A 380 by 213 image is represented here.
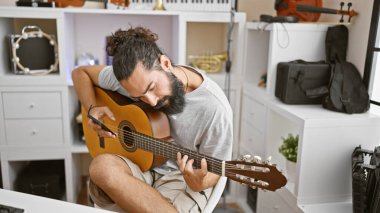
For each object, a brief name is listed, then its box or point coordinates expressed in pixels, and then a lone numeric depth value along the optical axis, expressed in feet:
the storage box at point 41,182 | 8.10
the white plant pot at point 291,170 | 6.60
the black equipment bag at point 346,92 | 6.04
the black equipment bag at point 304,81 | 6.43
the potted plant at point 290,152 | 6.64
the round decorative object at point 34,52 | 7.56
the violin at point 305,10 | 6.62
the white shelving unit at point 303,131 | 5.82
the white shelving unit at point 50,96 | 7.42
